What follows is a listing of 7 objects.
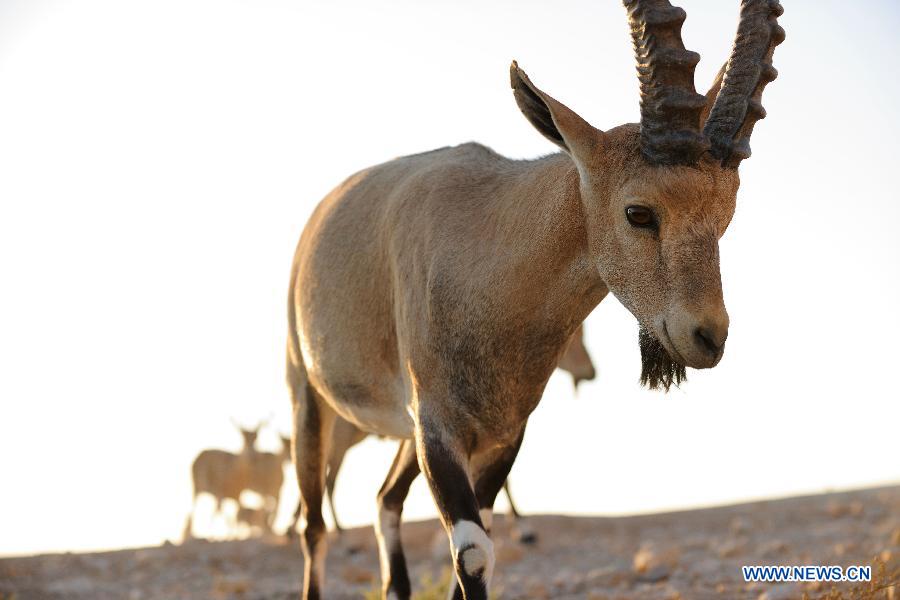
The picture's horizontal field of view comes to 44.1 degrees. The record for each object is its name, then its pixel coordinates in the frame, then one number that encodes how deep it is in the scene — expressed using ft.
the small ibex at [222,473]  66.80
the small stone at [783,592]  20.53
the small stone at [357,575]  30.45
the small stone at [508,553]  34.14
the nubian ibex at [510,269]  13.35
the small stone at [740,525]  38.18
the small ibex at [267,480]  67.46
